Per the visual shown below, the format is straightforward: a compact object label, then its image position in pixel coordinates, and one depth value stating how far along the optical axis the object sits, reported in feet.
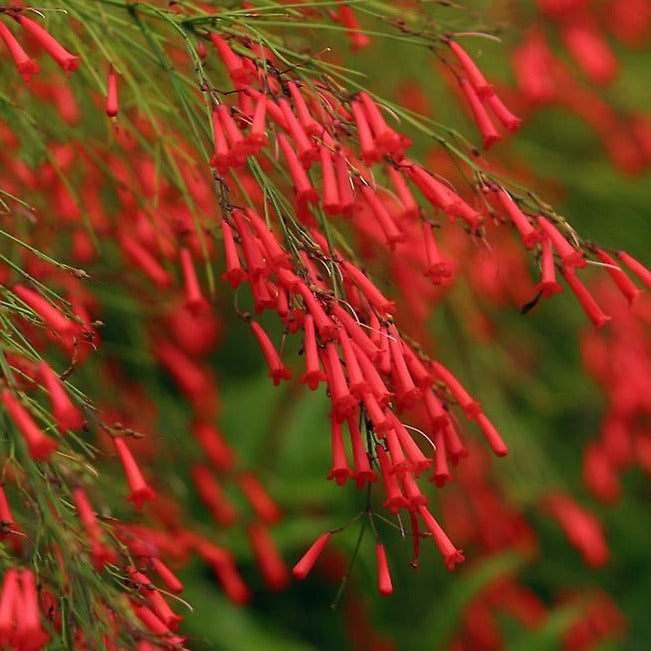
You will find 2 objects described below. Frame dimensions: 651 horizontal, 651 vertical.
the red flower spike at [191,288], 5.30
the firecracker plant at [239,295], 4.98
